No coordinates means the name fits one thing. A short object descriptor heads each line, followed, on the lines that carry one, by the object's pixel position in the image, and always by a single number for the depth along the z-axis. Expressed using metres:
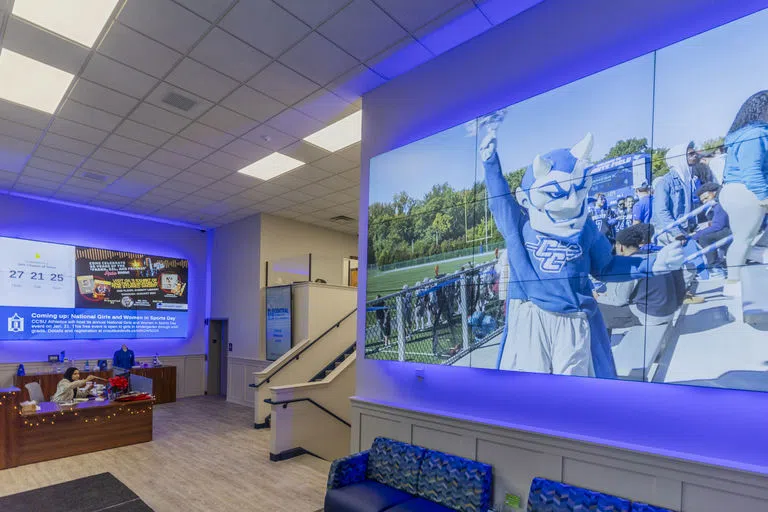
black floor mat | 4.21
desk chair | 6.41
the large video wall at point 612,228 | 2.33
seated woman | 6.27
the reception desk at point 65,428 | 5.42
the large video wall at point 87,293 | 8.23
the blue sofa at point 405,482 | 3.23
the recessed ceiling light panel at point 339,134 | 5.44
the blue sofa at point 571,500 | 2.53
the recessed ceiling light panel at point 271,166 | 6.55
